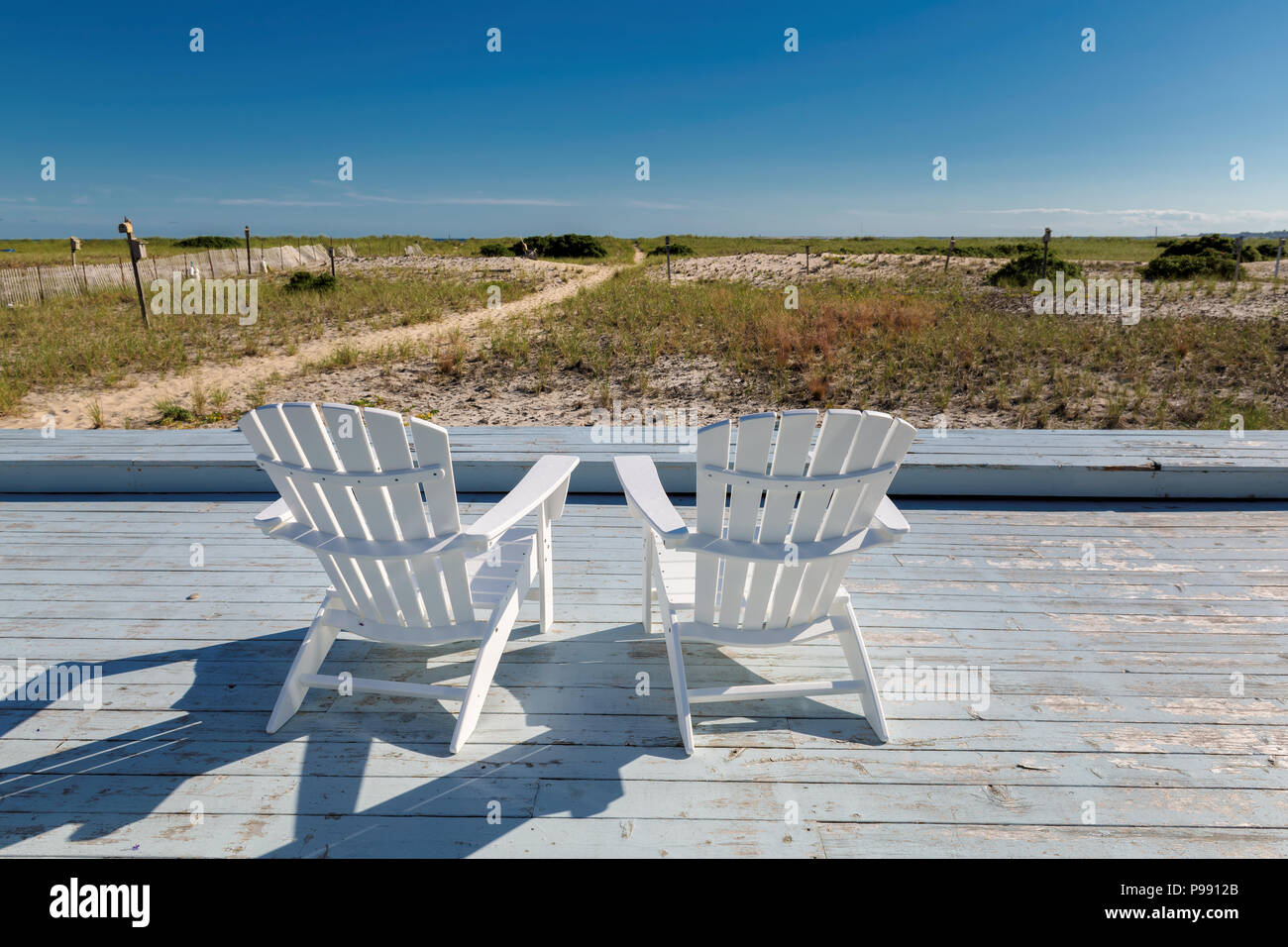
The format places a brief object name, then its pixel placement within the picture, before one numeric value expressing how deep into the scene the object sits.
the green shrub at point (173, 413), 6.97
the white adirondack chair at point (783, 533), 1.67
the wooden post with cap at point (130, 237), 10.18
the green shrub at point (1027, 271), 16.19
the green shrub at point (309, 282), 16.00
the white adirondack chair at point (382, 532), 1.67
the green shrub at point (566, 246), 32.94
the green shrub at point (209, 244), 34.22
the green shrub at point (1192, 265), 18.70
